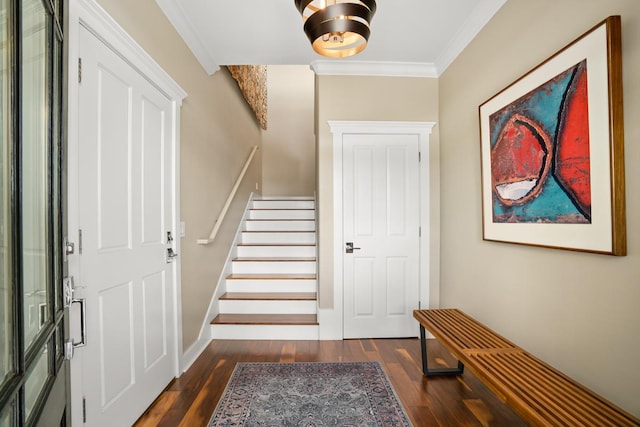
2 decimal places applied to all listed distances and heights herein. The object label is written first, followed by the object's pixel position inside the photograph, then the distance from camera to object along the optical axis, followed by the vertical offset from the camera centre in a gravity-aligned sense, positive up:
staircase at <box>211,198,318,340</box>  3.03 -0.74
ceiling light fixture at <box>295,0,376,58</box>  1.46 +0.92
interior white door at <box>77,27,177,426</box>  1.48 -0.09
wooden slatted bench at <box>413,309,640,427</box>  1.16 -0.75
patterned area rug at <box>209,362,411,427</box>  1.83 -1.17
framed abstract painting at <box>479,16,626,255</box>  1.27 +0.30
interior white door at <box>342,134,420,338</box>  3.09 -0.12
